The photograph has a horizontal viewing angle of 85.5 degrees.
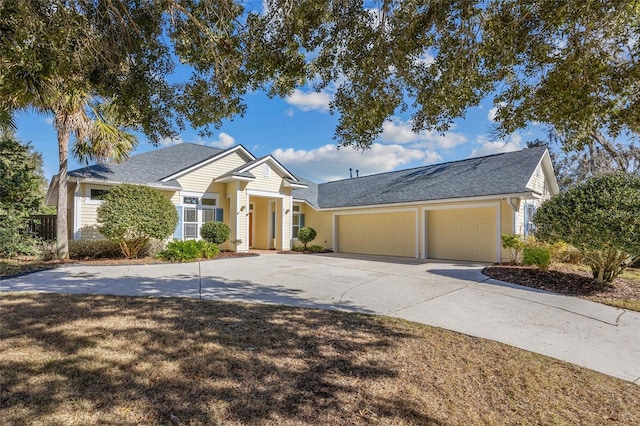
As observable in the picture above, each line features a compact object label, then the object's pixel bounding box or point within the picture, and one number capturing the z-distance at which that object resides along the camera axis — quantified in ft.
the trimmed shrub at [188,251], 40.42
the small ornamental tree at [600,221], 25.09
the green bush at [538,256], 32.71
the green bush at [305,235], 60.18
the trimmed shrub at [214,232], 49.03
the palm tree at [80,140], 38.63
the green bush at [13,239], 36.99
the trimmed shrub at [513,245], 37.82
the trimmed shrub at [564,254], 34.65
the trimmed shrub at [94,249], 40.91
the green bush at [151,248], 44.39
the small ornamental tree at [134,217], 38.27
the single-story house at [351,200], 43.75
